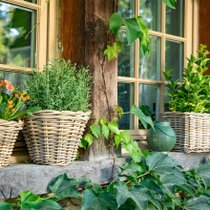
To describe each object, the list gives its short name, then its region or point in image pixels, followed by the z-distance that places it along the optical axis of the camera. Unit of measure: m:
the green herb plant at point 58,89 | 3.07
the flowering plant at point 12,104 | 2.95
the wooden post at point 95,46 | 3.25
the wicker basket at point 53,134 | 3.03
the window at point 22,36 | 3.21
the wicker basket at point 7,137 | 2.89
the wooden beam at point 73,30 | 3.27
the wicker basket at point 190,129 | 3.64
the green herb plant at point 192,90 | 3.72
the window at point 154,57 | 3.73
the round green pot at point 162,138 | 3.52
